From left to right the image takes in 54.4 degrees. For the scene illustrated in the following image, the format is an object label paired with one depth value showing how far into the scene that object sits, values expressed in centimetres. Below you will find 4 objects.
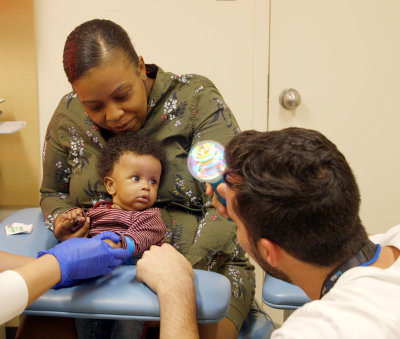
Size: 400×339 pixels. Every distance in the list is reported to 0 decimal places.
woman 134
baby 138
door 211
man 75
